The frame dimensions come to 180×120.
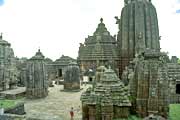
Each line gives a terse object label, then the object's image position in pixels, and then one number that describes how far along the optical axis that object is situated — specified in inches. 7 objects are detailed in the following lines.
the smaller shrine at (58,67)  1747.0
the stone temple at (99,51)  1445.6
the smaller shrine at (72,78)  1240.2
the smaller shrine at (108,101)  562.6
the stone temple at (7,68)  1138.0
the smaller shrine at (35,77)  1065.5
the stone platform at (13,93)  1042.7
